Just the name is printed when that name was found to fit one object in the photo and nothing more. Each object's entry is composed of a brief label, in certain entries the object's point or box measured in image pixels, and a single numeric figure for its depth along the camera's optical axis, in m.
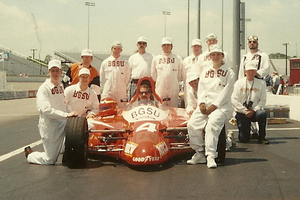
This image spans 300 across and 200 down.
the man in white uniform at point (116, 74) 11.01
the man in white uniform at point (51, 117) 7.14
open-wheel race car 6.61
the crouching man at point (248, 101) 9.65
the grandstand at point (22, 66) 60.91
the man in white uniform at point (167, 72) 10.71
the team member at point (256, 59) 10.28
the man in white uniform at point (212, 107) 7.02
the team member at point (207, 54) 9.73
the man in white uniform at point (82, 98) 8.12
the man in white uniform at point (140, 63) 10.98
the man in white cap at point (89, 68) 10.05
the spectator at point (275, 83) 28.47
